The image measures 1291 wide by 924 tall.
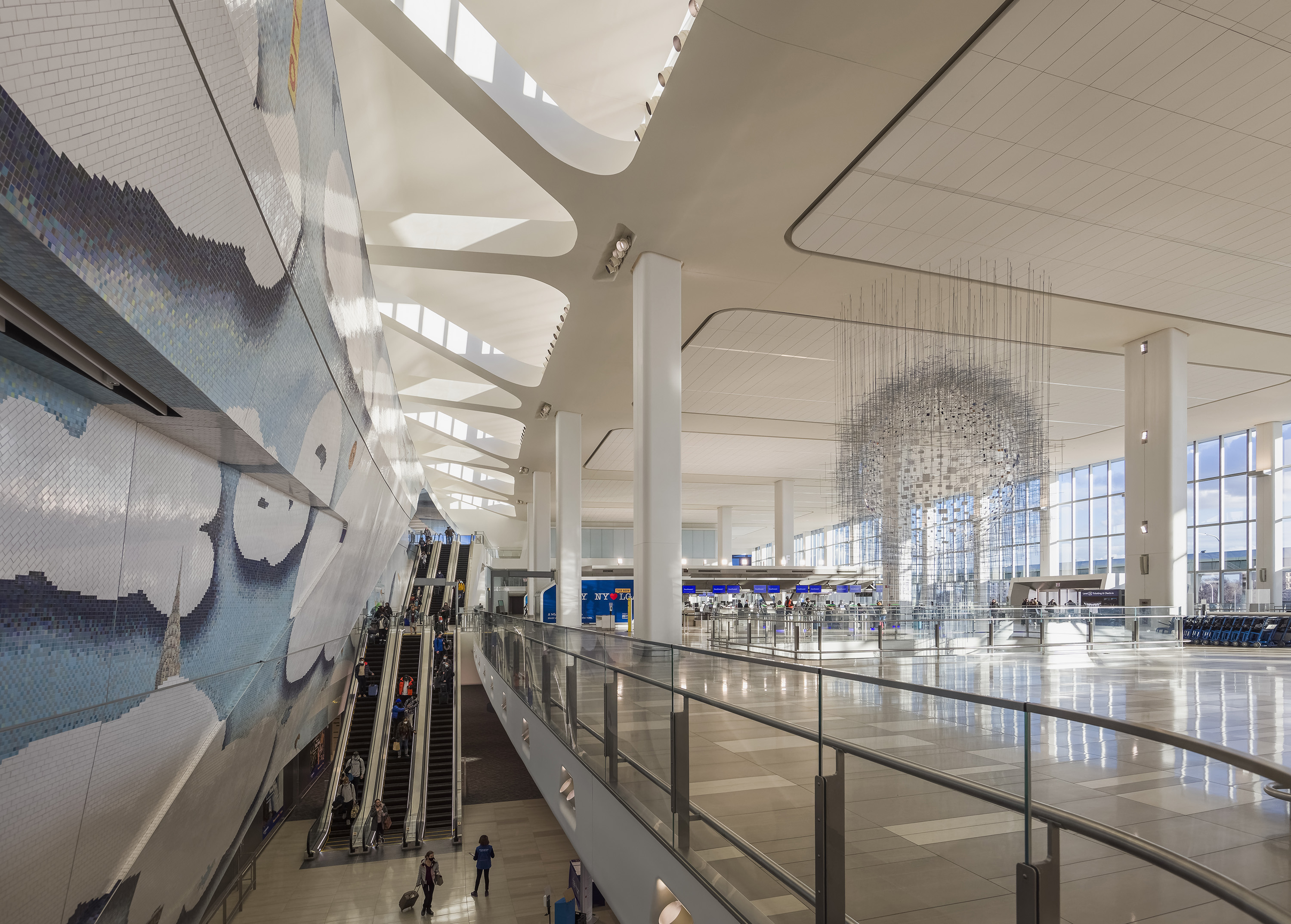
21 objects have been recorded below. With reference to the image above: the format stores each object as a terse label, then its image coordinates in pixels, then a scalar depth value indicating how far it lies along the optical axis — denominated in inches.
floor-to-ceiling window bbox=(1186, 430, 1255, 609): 1129.4
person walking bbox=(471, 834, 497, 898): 515.2
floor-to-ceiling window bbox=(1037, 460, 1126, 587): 1344.7
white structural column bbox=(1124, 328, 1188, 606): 619.2
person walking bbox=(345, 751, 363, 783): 692.1
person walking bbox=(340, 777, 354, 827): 658.8
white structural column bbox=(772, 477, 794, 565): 1551.4
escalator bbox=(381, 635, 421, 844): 673.6
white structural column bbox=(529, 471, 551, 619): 1315.2
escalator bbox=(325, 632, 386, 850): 642.2
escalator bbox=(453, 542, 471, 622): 1734.7
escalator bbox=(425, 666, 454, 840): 674.2
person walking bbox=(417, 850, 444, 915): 494.9
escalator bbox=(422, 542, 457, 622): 1459.2
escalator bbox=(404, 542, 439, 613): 1448.9
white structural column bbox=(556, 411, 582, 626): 872.3
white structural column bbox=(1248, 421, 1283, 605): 1031.0
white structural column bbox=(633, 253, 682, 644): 474.9
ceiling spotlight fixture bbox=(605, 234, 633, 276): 448.5
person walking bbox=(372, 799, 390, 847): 629.9
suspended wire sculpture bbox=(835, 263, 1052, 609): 510.3
